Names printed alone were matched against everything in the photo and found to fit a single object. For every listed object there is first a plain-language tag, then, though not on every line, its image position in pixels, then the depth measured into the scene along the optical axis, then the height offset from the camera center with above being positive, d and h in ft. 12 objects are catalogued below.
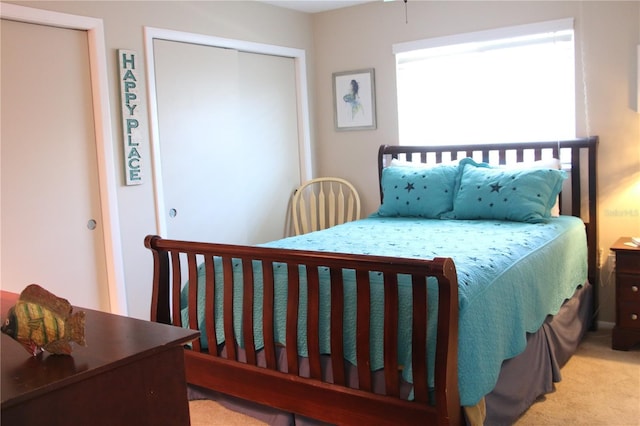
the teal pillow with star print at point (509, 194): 10.92 -0.80
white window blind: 12.19 +1.45
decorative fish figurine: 3.57 -0.89
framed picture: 14.57 +1.48
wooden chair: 14.93 -1.10
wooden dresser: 3.22 -1.19
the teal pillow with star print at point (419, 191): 12.10 -0.73
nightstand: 10.37 -2.64
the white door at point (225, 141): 11.85 +0.56
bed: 6.57 -2.02
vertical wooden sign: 10.75 +1.04
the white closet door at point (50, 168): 9.30 +0.13
